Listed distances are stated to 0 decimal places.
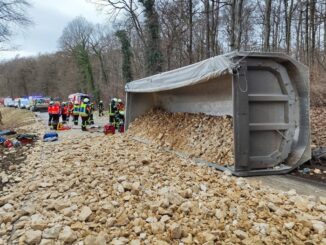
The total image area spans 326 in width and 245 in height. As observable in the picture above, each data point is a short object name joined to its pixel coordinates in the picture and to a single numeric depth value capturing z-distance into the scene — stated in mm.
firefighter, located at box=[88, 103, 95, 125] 14387
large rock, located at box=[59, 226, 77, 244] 3135
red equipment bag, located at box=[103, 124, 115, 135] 11344
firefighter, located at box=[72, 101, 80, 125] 15006
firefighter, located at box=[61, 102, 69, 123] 16875
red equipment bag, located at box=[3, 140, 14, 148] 9389
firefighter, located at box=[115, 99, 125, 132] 12336
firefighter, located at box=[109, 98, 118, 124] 12893
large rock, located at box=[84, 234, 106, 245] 3049
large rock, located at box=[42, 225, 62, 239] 3234
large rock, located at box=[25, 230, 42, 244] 3184
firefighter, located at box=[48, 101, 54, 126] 15157
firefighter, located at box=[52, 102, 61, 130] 15055
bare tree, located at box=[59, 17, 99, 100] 38406
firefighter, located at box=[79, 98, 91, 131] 13418
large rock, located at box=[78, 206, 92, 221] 3553
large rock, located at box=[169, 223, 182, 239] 3119
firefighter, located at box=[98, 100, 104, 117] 24084
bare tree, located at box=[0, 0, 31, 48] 17355
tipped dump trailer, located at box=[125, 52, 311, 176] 5215
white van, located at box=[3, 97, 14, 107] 50844
